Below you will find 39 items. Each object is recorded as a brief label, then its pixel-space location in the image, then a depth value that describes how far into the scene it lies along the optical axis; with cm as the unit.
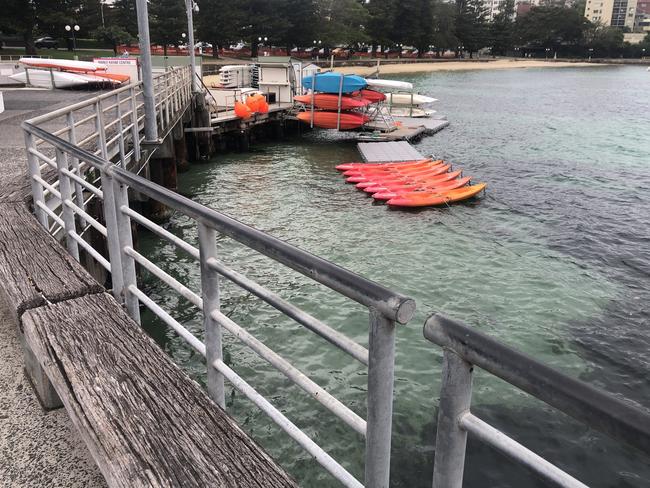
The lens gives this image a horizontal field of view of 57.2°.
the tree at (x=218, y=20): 7725
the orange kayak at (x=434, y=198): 1662
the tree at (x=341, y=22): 9650
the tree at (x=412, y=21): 11669
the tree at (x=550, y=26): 15350
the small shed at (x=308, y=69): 3784
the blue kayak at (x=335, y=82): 2791
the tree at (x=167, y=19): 7381
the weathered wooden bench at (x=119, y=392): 238
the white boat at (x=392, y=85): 3075
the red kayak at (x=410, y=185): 1802
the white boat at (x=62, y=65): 2906
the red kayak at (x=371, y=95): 2933
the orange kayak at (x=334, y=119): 2797
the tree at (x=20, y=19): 6038
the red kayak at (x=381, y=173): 1980
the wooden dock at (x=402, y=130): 2769
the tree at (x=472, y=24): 13900
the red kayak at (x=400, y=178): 1888
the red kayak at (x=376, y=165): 2139
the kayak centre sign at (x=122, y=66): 3206
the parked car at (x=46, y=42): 7227
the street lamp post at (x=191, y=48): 2370
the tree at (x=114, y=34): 6931
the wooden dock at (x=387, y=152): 2295
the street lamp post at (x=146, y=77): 1096
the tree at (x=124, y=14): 7488
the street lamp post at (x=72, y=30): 6340
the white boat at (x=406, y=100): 3859
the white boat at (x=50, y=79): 2586
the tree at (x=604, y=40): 15750
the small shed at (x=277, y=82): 3262
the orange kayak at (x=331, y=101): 2822
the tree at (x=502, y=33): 14988
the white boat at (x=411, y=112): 3716
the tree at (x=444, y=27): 12925
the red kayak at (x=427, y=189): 1728
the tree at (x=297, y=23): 8411
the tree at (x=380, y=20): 11369
